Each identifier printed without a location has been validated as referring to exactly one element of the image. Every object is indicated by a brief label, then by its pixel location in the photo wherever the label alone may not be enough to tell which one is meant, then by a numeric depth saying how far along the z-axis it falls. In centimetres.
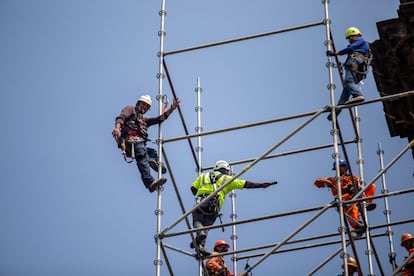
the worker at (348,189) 2478
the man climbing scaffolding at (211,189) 2398
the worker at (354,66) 2341
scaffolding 2158
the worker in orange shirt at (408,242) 2518
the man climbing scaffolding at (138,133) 2391
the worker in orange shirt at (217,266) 2439
